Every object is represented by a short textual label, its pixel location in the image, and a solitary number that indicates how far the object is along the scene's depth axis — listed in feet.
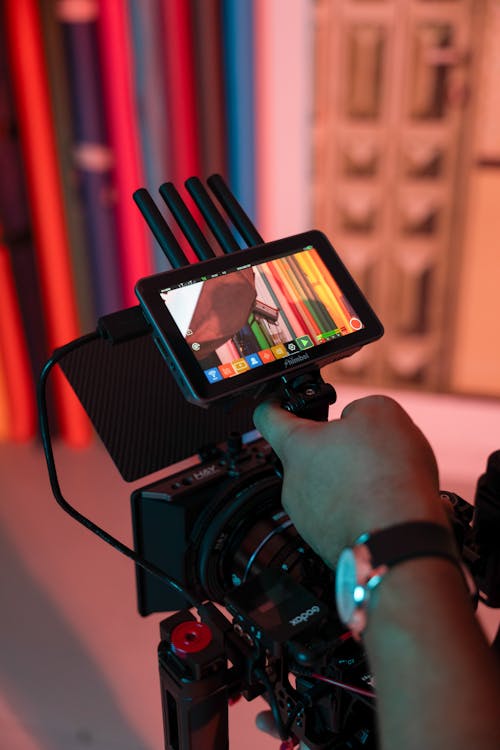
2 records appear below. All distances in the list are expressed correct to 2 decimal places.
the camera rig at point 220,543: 2.03
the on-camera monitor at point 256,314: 2.25
